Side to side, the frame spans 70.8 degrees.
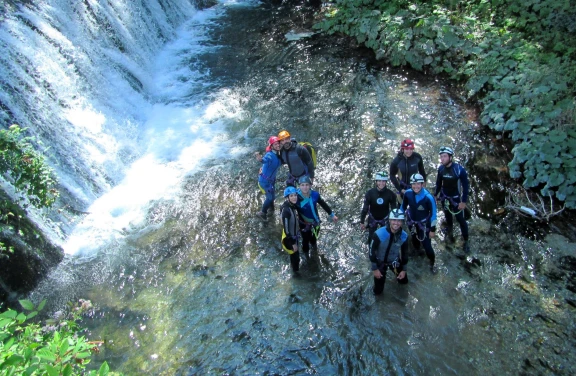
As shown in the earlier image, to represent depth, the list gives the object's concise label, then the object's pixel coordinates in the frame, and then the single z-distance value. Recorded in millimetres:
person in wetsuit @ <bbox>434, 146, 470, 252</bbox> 7562
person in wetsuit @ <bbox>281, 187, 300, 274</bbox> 7004
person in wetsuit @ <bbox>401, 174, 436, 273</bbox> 7062
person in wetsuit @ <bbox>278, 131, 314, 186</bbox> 8375
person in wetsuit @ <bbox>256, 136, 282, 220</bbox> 8455
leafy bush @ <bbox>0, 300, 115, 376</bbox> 2713
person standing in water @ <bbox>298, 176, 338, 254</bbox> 7277
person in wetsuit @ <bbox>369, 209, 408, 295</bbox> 6248
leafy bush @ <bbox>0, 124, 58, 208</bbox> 6816
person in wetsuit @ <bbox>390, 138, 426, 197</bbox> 7941
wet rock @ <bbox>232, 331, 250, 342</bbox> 6660
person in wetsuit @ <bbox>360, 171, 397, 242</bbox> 7234
